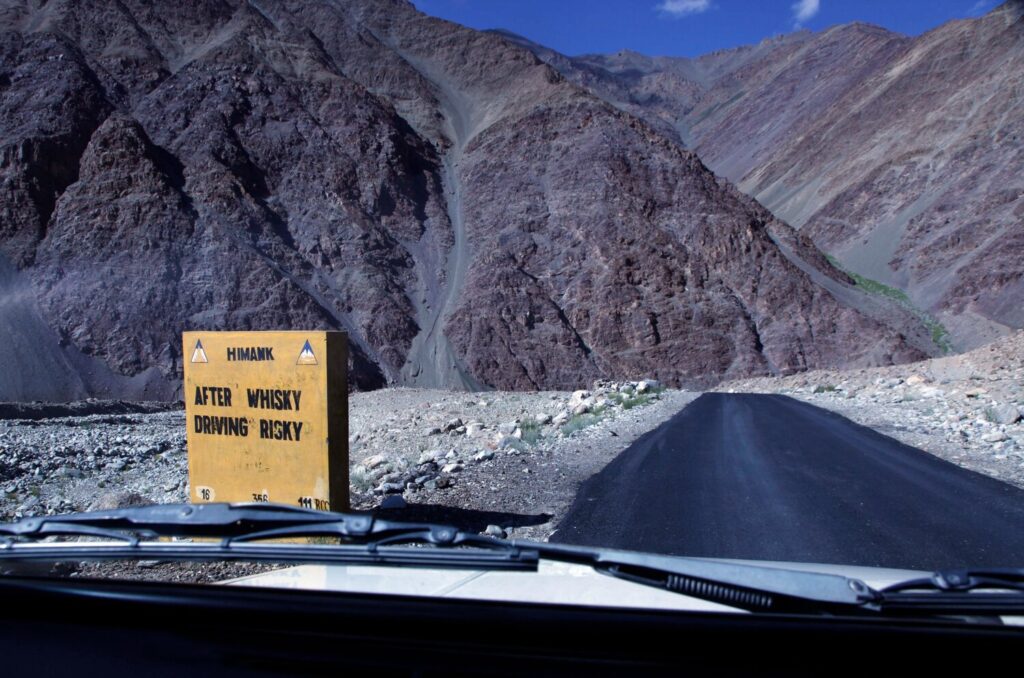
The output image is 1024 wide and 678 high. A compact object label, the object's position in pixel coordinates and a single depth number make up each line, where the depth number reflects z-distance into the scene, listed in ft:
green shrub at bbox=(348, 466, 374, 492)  32.83
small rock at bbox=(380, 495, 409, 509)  26.58
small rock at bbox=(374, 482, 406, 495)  31.21
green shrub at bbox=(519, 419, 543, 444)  43.62
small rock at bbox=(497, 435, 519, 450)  41.79
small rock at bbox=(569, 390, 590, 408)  74.49
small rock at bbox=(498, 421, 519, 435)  49.04
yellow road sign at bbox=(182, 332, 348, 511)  21.77
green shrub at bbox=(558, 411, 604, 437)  49.34
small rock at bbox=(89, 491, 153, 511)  30.73
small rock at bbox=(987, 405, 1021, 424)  44.31
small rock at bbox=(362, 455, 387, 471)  39.55
